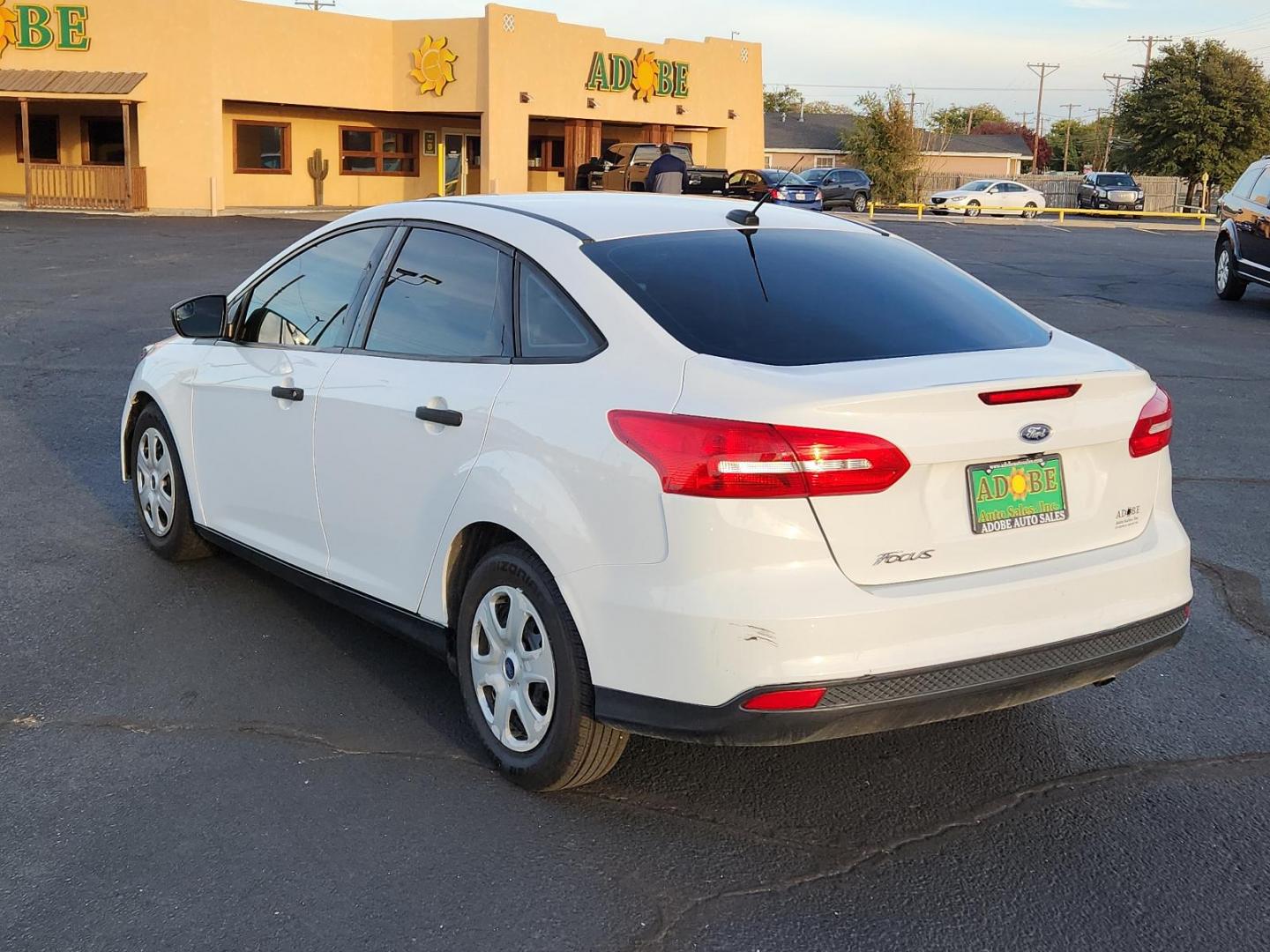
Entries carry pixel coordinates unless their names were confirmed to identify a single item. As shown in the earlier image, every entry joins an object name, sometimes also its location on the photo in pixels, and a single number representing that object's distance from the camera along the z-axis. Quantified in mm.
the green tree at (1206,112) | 64062
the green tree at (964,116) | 130750
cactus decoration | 37688
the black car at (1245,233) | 16359
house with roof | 76381
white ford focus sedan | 3412
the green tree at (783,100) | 131125
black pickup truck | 34625
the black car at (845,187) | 48250
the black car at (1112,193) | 55969
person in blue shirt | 19625
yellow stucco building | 32594
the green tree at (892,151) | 62375
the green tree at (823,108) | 129300
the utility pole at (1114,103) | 90444
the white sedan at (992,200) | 48125
